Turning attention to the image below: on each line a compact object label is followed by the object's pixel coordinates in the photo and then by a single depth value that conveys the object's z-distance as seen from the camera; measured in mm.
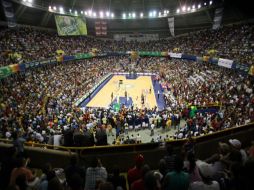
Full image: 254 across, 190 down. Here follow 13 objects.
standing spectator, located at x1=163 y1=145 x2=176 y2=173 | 5278
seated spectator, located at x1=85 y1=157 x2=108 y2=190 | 4859
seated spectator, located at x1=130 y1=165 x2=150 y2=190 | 4223
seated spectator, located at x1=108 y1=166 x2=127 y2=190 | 4613
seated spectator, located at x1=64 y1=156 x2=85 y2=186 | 4906
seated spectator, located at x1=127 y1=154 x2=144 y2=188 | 4838
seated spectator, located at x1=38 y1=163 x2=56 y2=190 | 4531
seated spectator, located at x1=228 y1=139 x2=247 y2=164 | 5020
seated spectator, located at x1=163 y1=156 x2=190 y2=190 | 4180
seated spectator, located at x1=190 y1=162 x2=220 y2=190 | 4020
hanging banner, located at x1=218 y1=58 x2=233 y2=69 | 28861
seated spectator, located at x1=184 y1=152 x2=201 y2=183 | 4789
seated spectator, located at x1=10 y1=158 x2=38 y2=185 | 4759
